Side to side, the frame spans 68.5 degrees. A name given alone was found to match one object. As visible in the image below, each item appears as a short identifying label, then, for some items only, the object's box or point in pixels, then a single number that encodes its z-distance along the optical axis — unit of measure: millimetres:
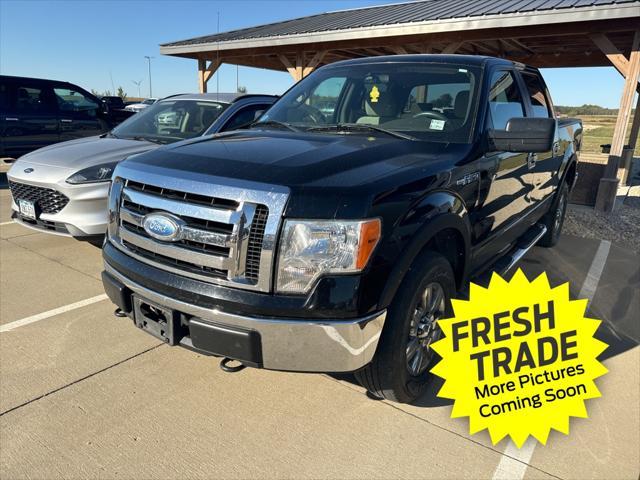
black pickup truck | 1933
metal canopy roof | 7090
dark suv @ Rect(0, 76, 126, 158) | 8844
